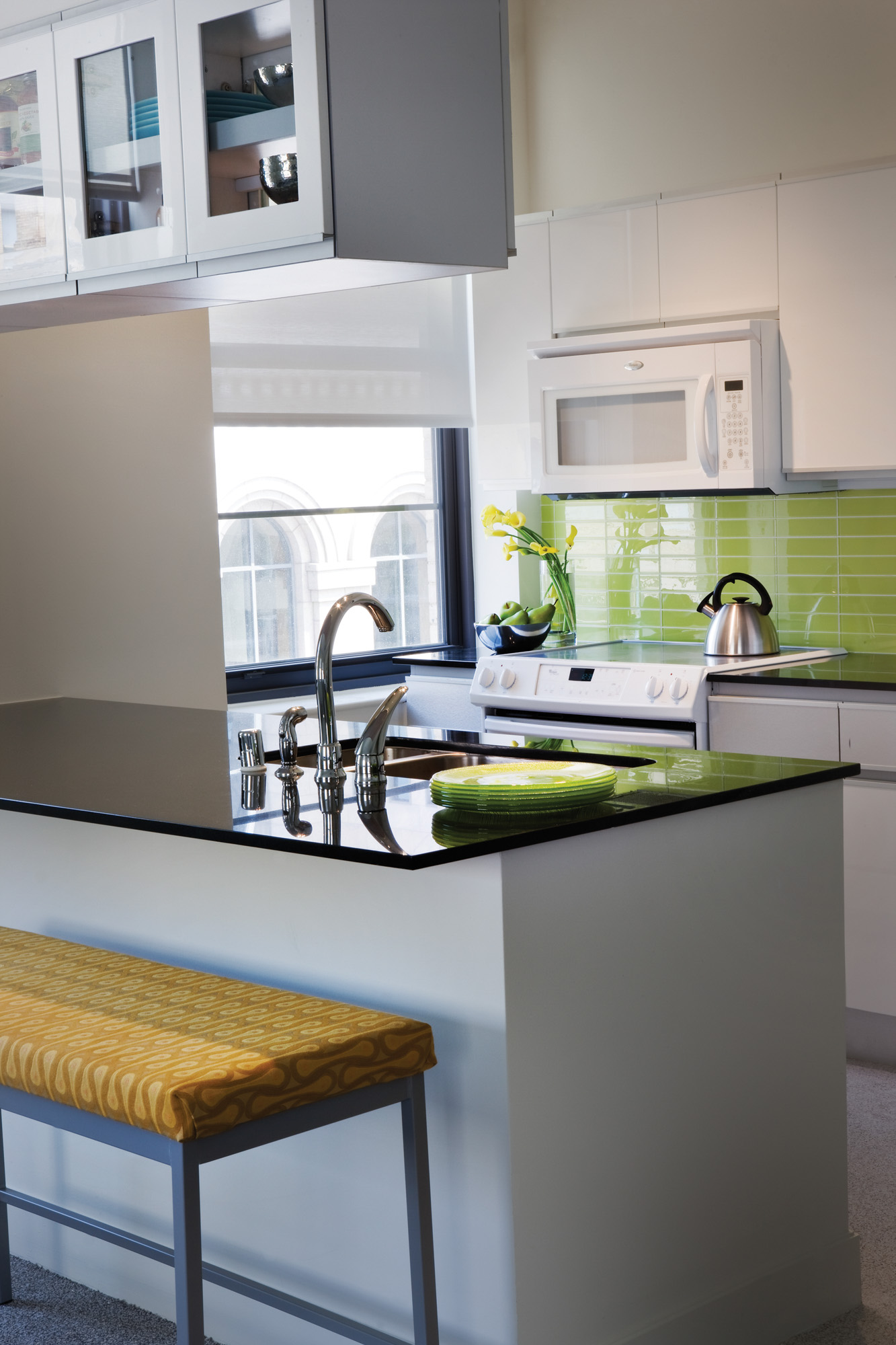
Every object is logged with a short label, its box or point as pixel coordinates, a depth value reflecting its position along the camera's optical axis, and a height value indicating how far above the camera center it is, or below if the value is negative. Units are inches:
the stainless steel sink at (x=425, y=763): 122.4 -18.1
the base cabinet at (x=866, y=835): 148.2 -31.0
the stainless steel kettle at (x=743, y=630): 170.7 -11.0
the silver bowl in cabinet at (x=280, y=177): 86.0 +22.1
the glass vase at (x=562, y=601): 200.7 -8.2
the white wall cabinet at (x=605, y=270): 173.9 +32.7
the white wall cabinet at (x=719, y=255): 163.6 +32.0
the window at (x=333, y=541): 190.9 +1.2
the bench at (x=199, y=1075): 70.7 -26.2
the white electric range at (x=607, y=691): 161.9 -17.4
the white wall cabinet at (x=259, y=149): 85.2 +25.0
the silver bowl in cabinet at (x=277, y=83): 85.8 +27.7
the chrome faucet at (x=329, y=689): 95.7 -9.2
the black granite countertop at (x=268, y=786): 80.3 -15.6
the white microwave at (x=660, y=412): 163.3 +14.9
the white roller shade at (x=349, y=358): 179.9 +25.0
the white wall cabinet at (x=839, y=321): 155.0 +22.7
